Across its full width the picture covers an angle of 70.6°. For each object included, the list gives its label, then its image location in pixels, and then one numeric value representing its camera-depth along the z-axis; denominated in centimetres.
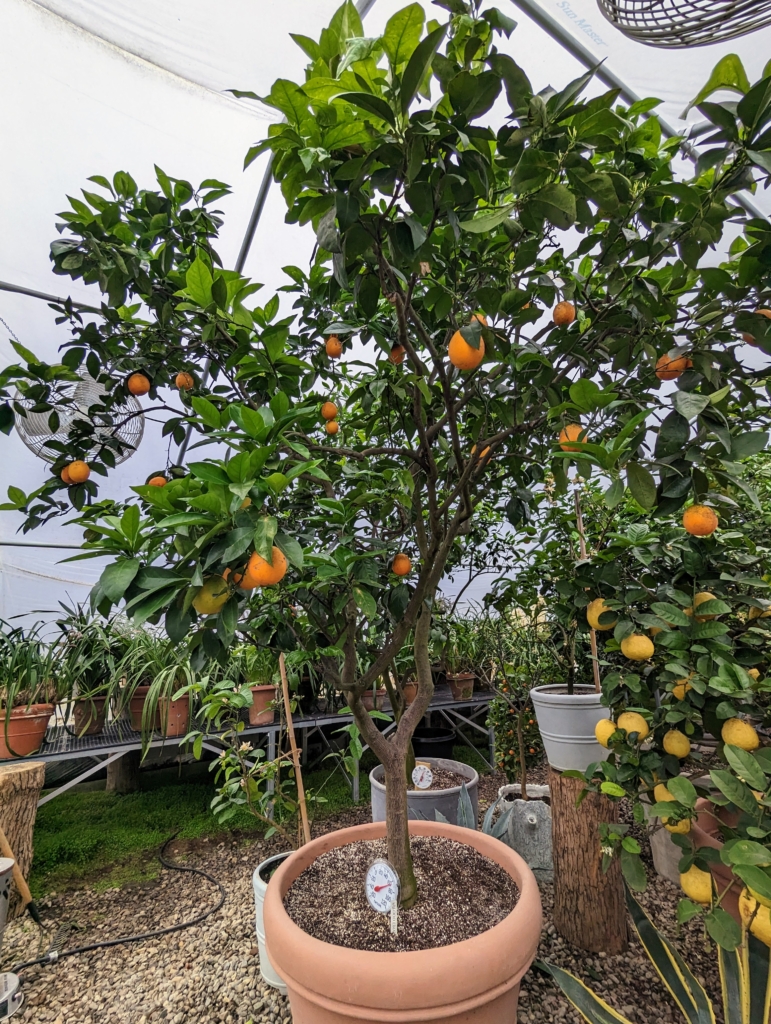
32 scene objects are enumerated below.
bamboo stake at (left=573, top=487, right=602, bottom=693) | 169
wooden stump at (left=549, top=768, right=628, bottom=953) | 150
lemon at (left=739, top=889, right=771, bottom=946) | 79
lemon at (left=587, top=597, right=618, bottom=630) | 112
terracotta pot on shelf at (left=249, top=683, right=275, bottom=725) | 257
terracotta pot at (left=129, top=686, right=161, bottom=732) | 254
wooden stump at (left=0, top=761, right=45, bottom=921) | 187
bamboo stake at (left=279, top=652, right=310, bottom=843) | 157
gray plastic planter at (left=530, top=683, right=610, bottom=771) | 159
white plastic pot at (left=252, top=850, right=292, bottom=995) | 138
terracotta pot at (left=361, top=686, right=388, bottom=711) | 297
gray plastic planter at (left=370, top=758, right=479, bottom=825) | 190
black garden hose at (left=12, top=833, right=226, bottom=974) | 157
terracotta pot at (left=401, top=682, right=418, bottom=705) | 313
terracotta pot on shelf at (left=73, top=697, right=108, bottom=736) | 243
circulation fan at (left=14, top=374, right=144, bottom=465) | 132
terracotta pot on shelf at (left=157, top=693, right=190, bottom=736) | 239
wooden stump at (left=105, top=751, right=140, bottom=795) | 284
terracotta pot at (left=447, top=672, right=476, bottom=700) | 327
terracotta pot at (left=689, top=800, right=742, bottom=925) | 104
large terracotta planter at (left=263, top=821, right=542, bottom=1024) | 81
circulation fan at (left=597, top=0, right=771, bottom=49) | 126
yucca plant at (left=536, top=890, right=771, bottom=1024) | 85
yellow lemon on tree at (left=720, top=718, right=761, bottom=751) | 91
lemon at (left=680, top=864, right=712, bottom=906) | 90
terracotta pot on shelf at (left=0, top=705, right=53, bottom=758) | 215
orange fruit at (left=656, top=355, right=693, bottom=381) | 86
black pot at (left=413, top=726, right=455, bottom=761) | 304
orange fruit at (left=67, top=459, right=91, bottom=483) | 123
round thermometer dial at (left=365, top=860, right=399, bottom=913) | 94
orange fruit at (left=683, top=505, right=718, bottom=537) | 83
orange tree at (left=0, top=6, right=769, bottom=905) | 63
